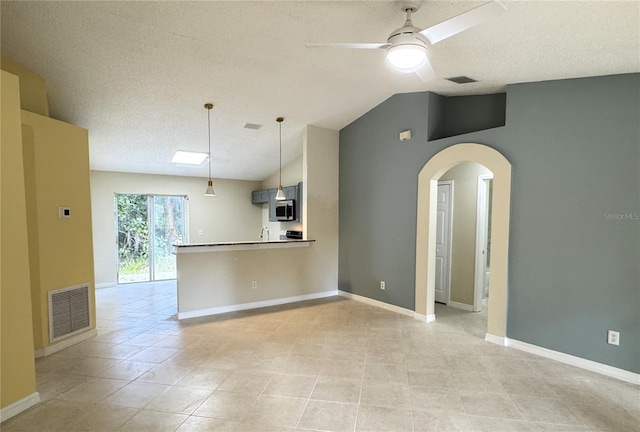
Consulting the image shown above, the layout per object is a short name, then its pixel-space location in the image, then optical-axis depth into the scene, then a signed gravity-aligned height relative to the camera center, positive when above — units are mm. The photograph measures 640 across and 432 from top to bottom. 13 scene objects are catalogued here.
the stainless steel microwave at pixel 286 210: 6523 -228
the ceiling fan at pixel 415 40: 1775 +1014
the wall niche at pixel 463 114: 4188 +1208
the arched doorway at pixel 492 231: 3592 -350
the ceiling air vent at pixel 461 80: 3727 +1450
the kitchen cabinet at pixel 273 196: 6418 +69
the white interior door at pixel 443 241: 5242 -696
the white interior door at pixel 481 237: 4840 -582
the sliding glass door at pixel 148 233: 6629 -756
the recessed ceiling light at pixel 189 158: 6218 +851
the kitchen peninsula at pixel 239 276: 4484 -1194
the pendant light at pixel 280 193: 4945 +101
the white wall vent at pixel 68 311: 3385 -1282
